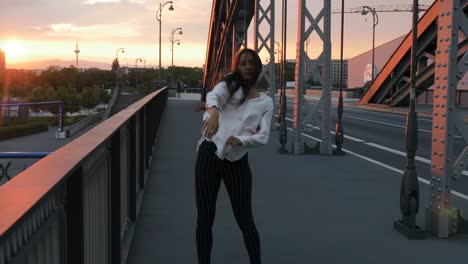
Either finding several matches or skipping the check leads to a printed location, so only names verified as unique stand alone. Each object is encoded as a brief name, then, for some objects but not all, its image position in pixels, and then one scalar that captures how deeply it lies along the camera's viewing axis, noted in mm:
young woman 3889
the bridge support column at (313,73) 12469
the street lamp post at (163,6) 57469
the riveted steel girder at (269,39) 19484
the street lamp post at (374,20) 59900
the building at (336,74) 119288
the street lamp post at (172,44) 79750
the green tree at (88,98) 85438
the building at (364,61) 82350
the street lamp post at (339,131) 12148
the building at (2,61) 172625
